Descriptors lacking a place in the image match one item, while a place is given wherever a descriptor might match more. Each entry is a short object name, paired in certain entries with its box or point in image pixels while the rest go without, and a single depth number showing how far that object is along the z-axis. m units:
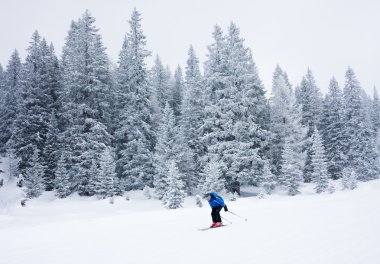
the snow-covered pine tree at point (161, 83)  52.25
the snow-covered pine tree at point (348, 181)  32.12
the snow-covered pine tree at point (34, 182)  27.64
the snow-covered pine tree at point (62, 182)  28.16
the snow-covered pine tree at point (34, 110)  33.84
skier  11.84
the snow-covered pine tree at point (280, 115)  38.00
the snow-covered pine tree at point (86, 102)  30.06
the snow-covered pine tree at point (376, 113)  75.12
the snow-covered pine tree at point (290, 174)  30.28
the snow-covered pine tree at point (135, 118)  31.59
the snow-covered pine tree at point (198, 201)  23.59
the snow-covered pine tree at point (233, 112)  28.22
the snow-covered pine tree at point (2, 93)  46.53
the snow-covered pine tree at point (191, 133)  31.61
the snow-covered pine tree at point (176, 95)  51.79
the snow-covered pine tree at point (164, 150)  28.35
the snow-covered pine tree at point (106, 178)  26.86
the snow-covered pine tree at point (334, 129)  44.03
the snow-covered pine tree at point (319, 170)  31.89
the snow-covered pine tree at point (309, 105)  48.03
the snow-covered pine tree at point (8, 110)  43.72
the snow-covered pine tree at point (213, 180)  25.00
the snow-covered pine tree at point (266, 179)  27.64
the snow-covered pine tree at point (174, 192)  23.25
